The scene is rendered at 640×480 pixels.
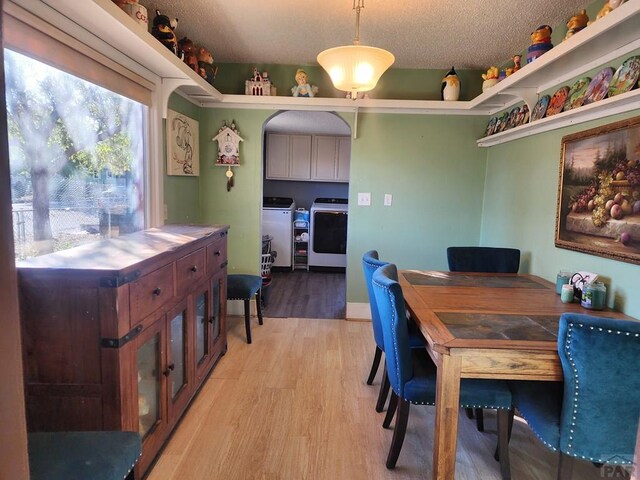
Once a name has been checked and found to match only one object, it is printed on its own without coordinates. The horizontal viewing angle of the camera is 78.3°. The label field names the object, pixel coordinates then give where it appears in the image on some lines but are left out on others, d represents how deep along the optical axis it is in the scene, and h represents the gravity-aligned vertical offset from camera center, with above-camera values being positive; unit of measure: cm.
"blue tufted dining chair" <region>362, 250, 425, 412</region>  215 -72
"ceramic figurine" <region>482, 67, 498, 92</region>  297 +98
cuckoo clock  349 +49
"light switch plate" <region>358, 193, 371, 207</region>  360 +4
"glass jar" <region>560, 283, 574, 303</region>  196 -42
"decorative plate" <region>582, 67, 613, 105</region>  186 +60
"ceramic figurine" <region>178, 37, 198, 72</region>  268 +101
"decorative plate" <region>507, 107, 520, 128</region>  287 +67
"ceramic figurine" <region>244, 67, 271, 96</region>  336 +99
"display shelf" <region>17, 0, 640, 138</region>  156 +76
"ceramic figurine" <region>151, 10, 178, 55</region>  225 +97
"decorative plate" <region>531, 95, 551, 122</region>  242 +63
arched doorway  557 -7
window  154 +19
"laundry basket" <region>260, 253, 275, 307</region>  456 -88
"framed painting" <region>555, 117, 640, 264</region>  172 +9
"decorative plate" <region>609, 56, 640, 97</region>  167 +59
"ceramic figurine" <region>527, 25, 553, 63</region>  222 +95
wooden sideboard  131 -50
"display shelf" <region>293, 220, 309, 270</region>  583 -66
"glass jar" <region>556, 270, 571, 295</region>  205 -37
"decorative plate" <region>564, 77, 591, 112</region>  205 +62
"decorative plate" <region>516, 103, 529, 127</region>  267 +64
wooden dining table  143 -50
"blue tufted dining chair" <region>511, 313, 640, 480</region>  124 -60
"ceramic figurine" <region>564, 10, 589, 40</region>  194 +92
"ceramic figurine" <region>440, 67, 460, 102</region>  328 +100
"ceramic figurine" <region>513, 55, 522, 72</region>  270 +100
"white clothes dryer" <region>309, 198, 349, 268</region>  558 -46
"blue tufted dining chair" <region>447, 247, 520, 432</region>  273 -37
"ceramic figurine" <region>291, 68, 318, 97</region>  331 +97
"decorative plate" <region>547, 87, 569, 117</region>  223 +63
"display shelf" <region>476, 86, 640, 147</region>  169 +49
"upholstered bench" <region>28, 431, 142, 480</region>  106 -73
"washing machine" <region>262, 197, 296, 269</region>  561 -38
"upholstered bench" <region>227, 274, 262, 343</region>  305 -70
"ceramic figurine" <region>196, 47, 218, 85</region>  291 +105
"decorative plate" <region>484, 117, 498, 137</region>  327 +68
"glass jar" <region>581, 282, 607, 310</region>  180 -39
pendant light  181 +66
